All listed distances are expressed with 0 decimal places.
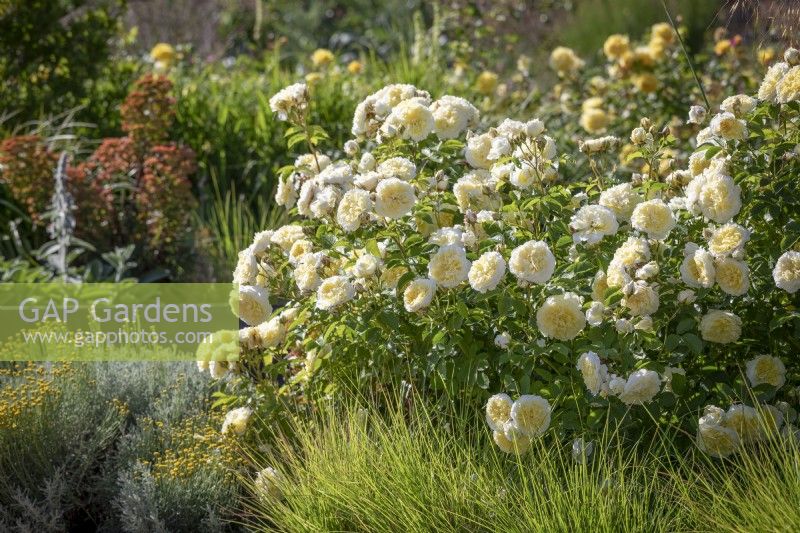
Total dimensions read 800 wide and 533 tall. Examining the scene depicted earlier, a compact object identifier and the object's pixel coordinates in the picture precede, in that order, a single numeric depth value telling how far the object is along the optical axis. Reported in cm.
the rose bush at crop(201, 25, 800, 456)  544
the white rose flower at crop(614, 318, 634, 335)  532
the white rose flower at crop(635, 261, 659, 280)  525
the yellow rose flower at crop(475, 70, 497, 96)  1209
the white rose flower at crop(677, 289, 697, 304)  545
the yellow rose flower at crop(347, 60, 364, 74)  1339
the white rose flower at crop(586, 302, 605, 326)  537
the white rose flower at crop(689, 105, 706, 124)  594
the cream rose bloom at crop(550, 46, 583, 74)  1211
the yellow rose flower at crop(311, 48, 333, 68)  1307
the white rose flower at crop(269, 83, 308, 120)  649
